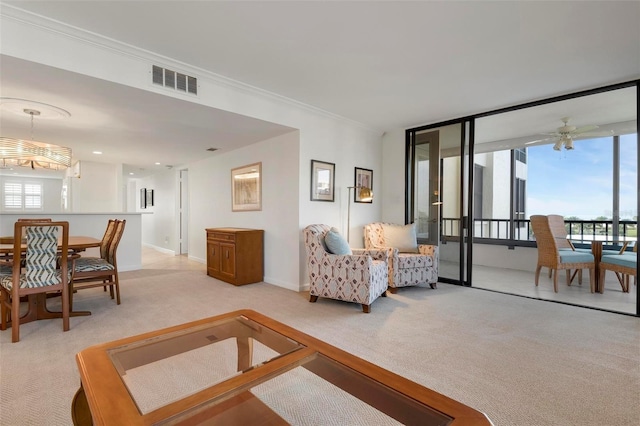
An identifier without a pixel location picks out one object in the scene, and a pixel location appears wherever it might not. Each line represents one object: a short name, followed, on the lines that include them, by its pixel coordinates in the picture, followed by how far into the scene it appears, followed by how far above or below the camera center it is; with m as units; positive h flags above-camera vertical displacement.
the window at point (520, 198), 6.46 +0.29
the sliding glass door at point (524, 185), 4.28 +0.51
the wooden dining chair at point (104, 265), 3.19 -0.62
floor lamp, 4.38 +0.27
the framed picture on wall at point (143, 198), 9.53 +0.39
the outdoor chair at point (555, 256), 4.12 -0.62
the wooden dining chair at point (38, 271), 2.48 -0.54
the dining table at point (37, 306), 2.82 -0.94
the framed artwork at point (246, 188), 4.84 +0.39
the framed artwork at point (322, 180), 4.29 +0.46
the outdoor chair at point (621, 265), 3.60 -0.67
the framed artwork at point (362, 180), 4.94 +0.53
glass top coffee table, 1.00 -0.69
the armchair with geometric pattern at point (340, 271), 3.23 -0.69
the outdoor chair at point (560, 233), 4.79 -0.35
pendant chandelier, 3.39 +0.69
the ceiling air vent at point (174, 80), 2.84 +1.29
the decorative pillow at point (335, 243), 3.50 -0.38
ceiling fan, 4.67 +1.28
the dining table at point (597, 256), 4.11 -0.62
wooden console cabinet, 4.39 -0.69
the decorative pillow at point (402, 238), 4.45 -0.40
